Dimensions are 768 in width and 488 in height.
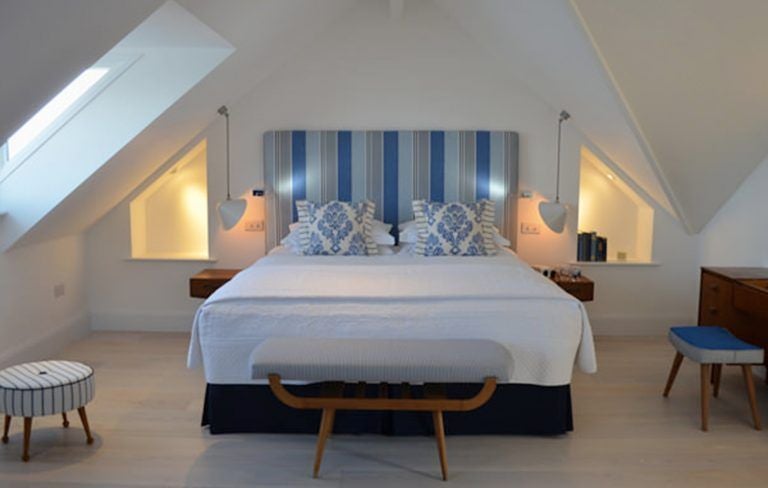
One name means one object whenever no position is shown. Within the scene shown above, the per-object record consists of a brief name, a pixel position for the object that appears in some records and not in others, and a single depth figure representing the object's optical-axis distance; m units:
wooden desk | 3.58
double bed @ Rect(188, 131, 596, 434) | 3.12
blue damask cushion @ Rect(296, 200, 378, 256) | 4.40
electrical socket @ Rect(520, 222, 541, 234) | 5.03
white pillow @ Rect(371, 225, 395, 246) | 4.61
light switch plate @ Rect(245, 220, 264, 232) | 5.05
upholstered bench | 2.73
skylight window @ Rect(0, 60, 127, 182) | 3.94
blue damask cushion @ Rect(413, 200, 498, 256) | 4.39
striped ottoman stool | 2.87
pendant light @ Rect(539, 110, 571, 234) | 4.64
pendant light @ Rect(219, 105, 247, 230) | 4.61
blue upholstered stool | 3.31
